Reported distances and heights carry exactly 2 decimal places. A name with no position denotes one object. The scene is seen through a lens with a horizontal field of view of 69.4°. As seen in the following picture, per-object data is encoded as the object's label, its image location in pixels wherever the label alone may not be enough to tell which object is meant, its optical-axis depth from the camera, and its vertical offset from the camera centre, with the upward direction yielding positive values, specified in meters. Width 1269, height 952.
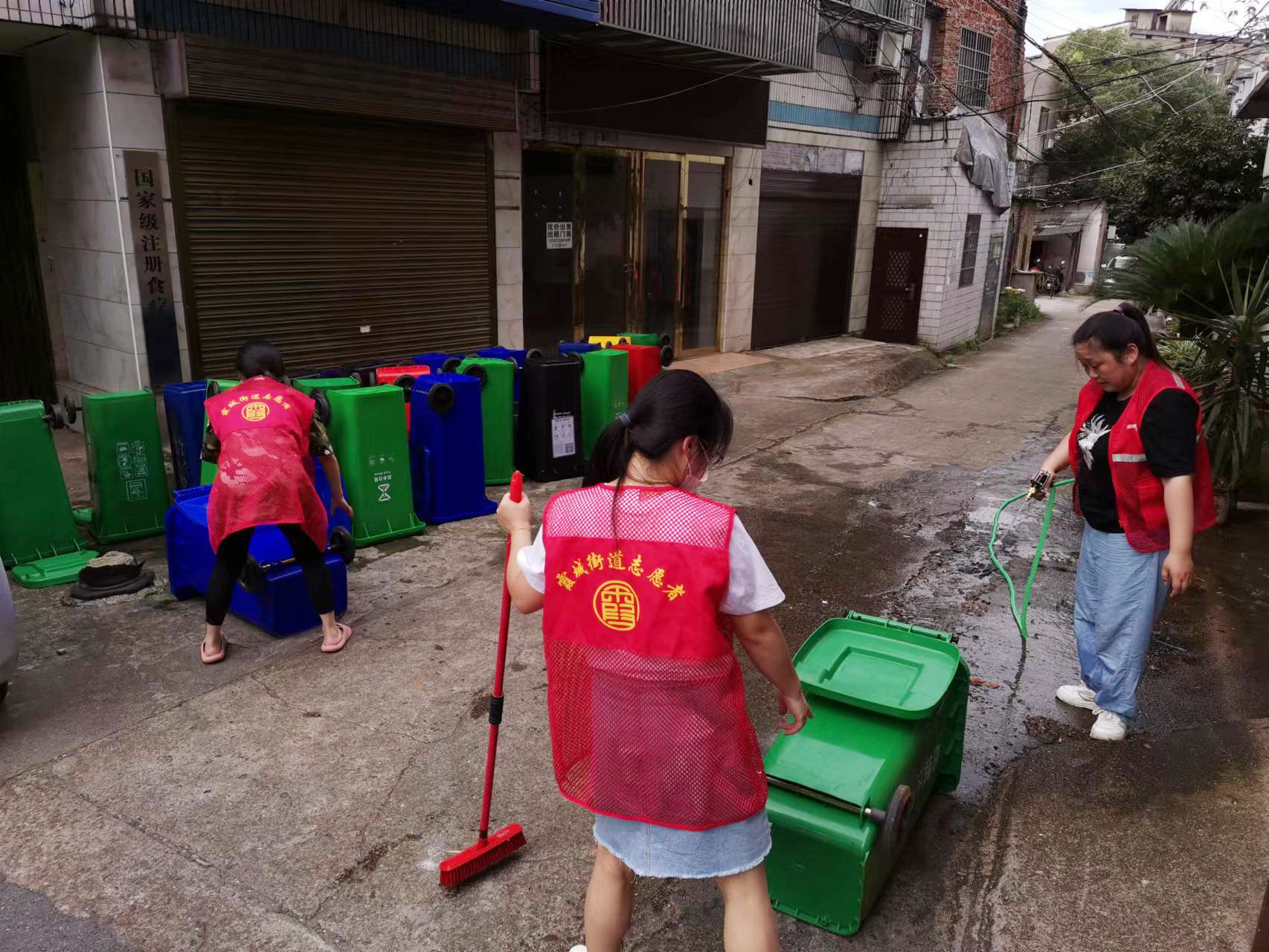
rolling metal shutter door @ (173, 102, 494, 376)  7.32 -0.12
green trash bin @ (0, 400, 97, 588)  5.19 -1.67
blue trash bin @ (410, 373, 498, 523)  6.17 -1.48
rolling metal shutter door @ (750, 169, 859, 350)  13.78 -0.33
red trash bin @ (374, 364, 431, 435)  6.45 -1.07
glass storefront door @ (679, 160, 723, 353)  12.37 -0.32
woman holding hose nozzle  3.31 -0.91
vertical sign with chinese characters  6.84 -0.36
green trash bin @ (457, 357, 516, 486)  6.79 -1.35
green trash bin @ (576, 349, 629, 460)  7.35 -1.23
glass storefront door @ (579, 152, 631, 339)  10.86 -0.15
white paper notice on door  10.42 -0.07
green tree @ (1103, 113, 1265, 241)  18.19 +1.57
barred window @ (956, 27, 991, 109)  16.64 +3.08
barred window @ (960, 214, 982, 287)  15.90 -0.18
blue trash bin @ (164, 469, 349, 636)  4.53 -1.76
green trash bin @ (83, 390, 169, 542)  5.62 -1.52
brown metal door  15.49 -0.80
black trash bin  7.00 -1.45
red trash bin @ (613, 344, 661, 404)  7.96 -1.13
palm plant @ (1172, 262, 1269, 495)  6.13 -0.85
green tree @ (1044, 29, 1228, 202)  32.50 +4.57
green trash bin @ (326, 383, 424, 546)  5.64 -1.44
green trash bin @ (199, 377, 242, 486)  5.78 -1.57
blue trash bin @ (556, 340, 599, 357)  7.72 -0.98
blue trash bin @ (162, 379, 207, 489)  5.86 -1.28
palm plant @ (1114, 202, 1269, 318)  6.46 -0.10
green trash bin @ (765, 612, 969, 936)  2.57 -1.50
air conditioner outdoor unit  14.77 +2.92
